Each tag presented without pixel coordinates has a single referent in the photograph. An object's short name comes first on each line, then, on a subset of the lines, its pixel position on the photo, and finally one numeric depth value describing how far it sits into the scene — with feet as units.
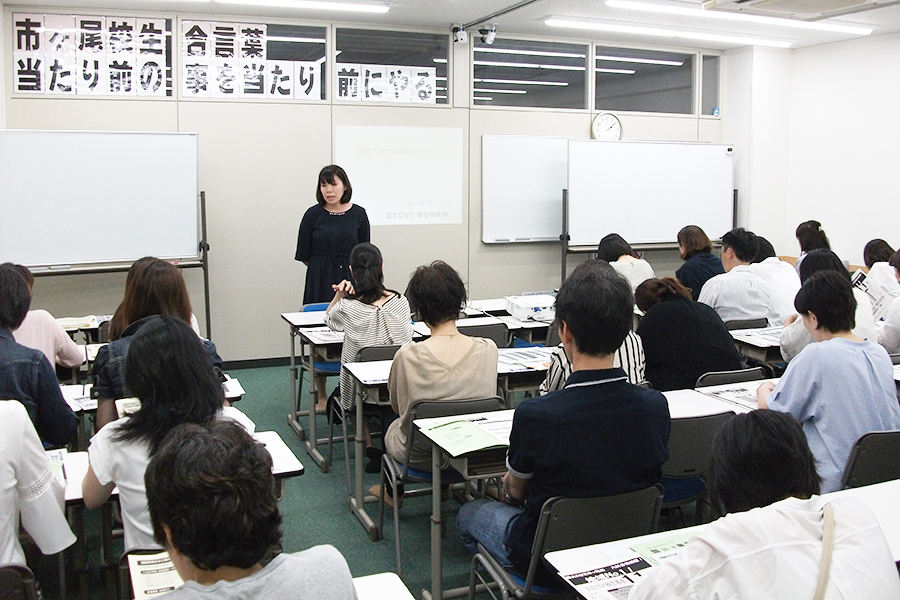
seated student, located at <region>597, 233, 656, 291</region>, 17.60
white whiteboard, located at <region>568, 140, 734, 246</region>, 25.09
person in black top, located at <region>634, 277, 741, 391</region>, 11.76
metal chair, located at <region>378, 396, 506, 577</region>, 9.81
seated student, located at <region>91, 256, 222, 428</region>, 9.63
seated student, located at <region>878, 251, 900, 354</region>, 13.98
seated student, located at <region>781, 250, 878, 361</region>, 13.35
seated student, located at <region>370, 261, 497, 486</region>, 10.26
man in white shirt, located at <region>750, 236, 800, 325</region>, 17.06
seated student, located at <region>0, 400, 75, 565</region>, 6.79
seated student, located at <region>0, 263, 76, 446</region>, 8.87
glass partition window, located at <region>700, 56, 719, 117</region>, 27.91
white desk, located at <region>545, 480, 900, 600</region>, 5.86
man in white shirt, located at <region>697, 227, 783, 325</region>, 16.76
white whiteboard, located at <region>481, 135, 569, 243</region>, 24.53
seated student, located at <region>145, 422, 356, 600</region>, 4.02
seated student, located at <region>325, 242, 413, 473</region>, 13.51
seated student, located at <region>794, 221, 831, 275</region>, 19.34
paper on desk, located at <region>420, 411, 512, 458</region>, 8.23
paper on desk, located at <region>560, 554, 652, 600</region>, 5.44
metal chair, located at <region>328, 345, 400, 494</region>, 12.89
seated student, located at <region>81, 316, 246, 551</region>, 6.64
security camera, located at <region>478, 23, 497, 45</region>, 23.61
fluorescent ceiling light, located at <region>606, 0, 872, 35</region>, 20.81
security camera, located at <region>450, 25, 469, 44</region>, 23.27
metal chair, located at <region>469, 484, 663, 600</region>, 6.93
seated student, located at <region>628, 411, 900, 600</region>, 3.94
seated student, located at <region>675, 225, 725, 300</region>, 18.45
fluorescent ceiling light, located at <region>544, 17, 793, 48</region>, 23.17
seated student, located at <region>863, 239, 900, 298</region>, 16.66
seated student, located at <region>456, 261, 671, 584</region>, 6.87
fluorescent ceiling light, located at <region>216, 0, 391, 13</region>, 19.81
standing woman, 19.44
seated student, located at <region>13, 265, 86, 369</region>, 11.71
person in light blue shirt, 8.38
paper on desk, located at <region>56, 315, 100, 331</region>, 16.11
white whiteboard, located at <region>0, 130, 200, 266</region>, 19.31
